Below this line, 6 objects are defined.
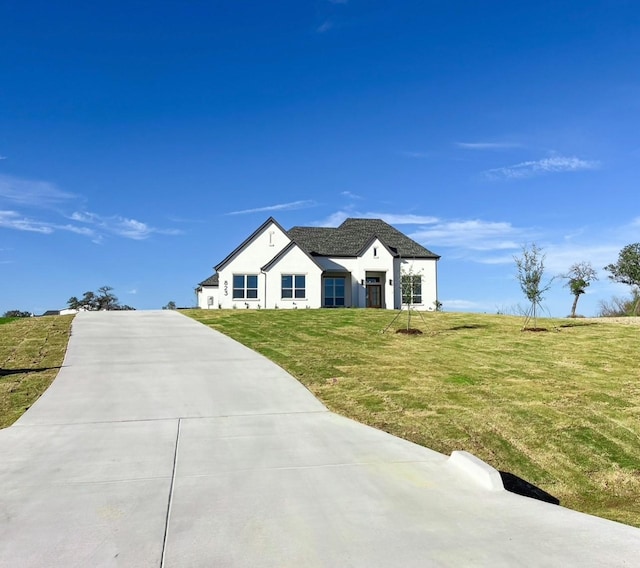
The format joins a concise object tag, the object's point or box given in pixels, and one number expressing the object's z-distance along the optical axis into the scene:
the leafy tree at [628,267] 38.62
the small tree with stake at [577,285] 36.28
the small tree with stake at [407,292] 18.69
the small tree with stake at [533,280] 20.31
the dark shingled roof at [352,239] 36.97
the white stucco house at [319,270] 34.66
